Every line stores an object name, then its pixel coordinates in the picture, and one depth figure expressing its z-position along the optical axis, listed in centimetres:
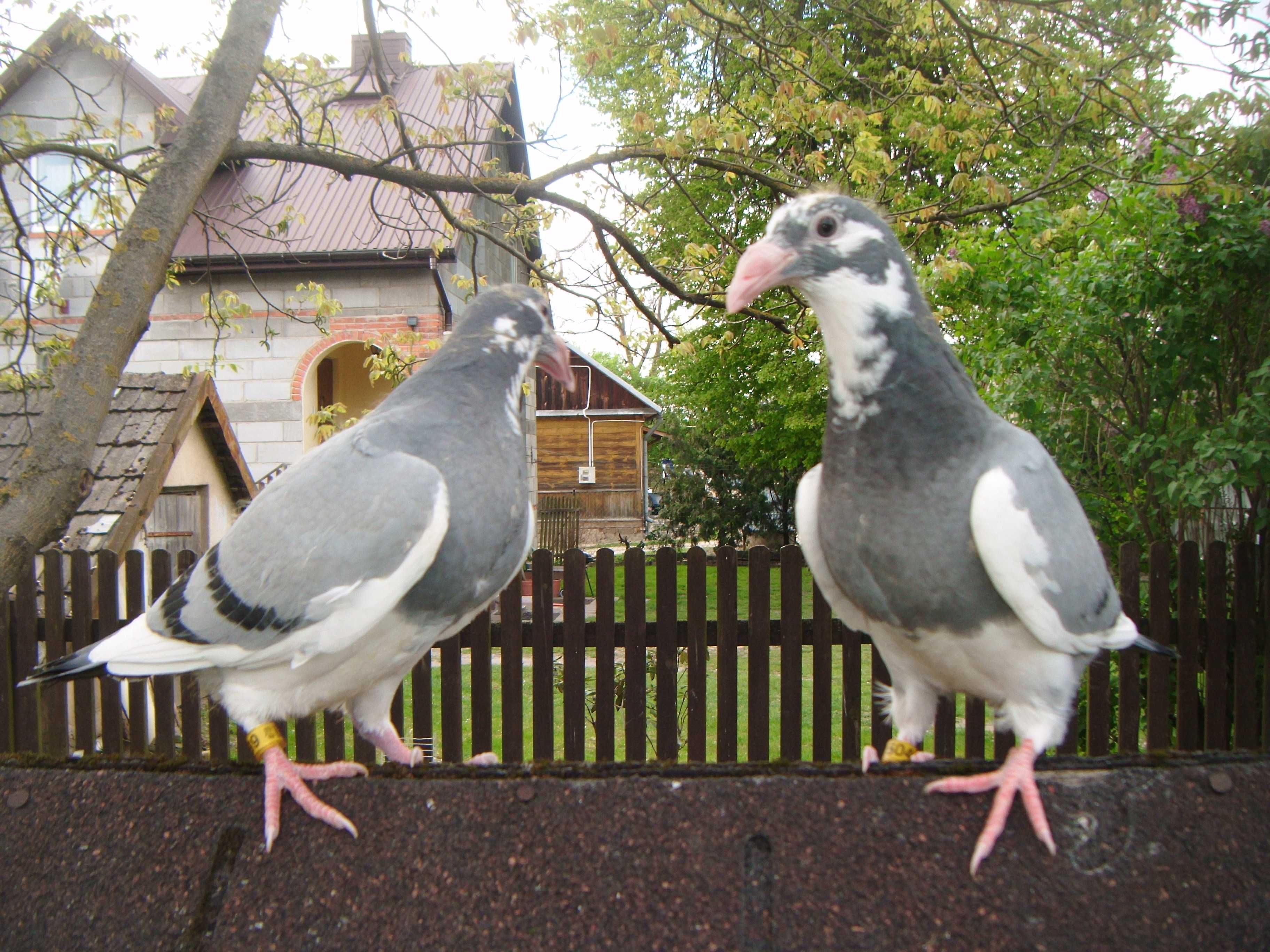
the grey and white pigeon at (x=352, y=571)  154
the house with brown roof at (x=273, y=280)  944
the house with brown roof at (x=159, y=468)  487
